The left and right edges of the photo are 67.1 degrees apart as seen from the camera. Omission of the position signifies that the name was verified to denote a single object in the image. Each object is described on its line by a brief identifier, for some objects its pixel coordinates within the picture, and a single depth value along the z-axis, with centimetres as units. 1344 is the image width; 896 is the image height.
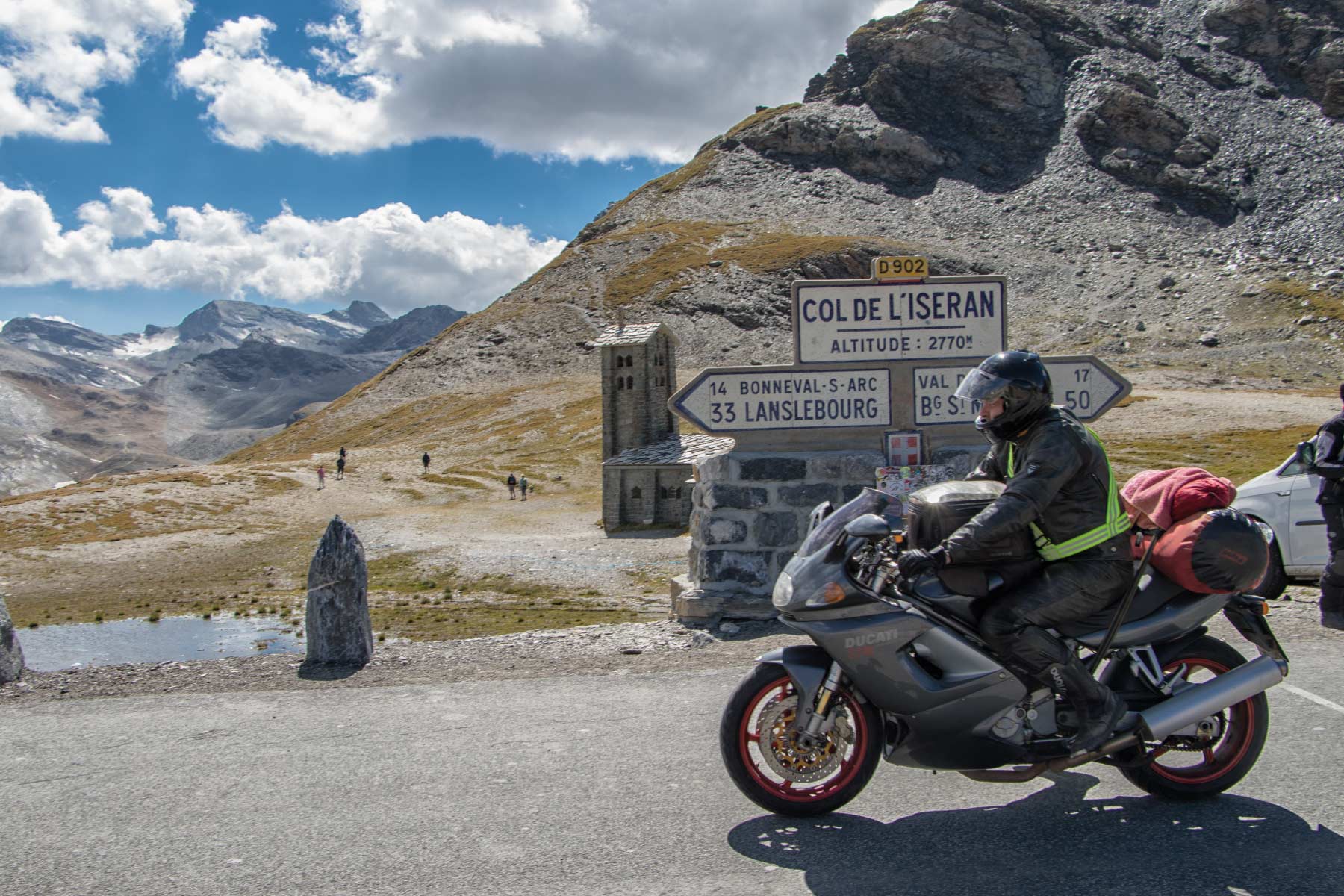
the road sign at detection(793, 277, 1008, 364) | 991
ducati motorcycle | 442
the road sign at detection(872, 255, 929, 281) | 984
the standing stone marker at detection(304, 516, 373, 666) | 804
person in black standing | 792
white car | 1016
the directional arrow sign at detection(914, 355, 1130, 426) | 977
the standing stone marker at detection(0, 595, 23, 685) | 744
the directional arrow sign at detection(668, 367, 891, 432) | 982
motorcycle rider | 434
